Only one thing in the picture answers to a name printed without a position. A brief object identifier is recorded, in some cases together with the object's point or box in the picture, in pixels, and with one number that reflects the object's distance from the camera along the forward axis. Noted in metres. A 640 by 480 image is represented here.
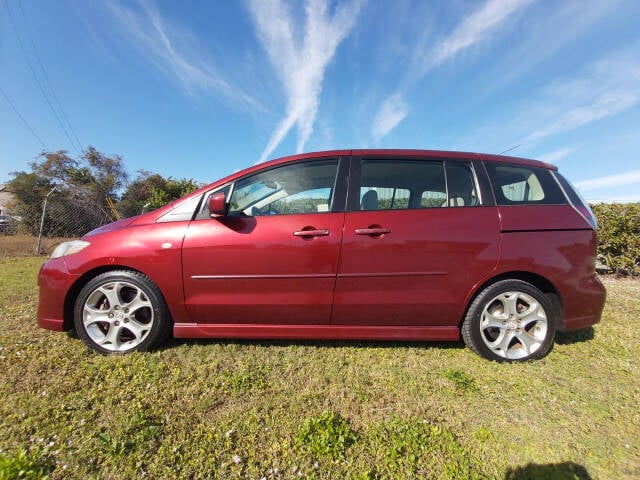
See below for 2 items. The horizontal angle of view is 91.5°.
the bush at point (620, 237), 5.34
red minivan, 2.39
